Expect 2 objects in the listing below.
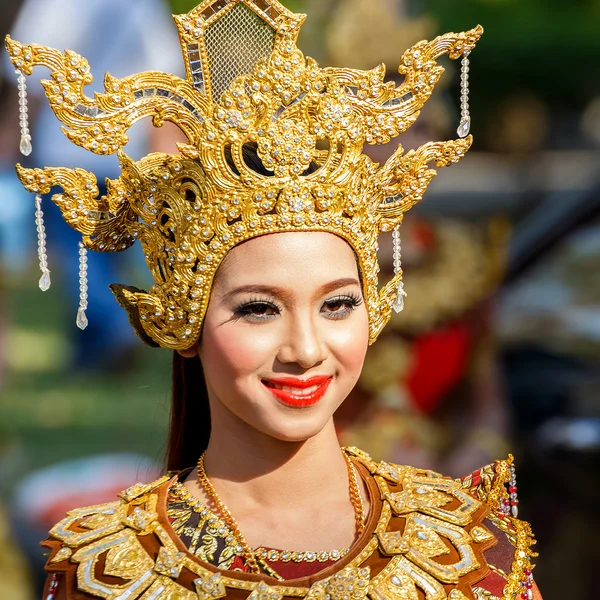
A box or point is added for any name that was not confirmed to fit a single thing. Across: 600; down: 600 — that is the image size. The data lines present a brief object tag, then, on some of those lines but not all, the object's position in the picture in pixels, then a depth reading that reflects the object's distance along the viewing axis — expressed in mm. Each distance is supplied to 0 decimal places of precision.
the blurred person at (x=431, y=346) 10687
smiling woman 4773
